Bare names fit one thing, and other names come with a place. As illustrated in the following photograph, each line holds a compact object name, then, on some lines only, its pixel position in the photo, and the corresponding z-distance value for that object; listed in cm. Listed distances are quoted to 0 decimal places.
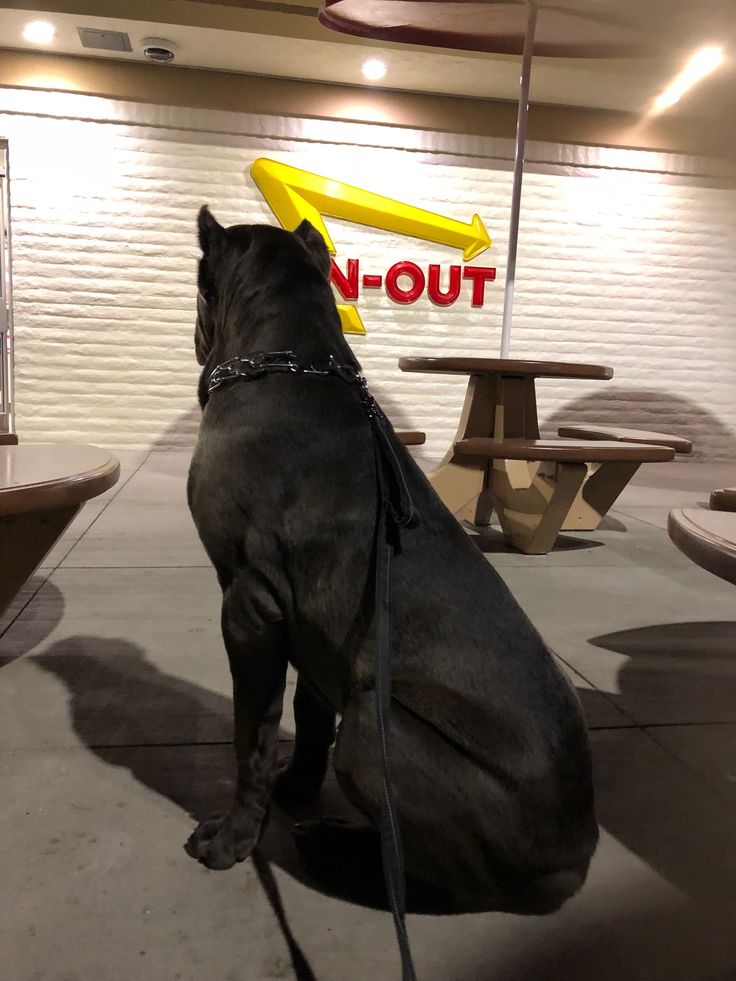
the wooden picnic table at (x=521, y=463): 330
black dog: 104
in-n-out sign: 640
